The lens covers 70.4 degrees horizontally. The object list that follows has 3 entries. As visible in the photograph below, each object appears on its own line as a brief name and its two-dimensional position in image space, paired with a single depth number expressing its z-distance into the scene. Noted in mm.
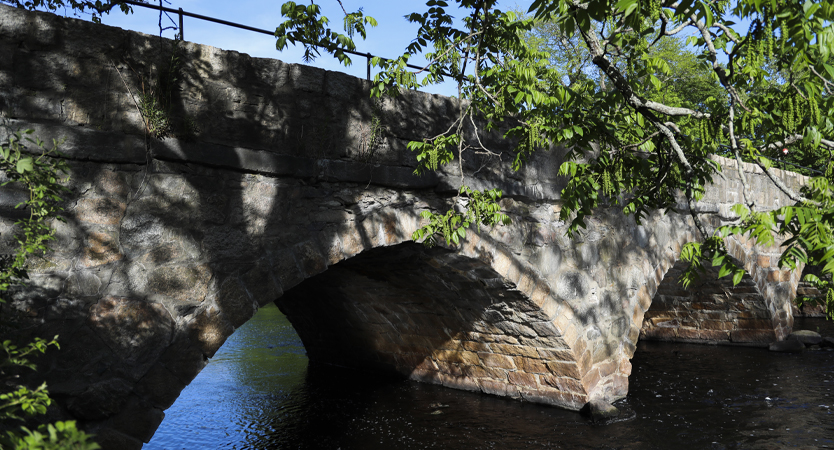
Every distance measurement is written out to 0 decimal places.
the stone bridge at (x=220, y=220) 2832
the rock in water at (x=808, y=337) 8984
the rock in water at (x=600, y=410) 5383
